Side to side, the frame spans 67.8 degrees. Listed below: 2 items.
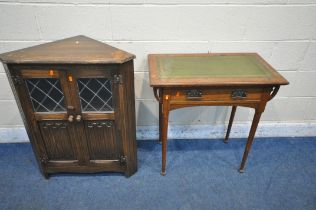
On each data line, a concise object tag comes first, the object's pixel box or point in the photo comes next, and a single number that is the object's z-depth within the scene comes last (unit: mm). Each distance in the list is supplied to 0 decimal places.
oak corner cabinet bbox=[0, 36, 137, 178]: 1338
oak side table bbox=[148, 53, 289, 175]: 1405
